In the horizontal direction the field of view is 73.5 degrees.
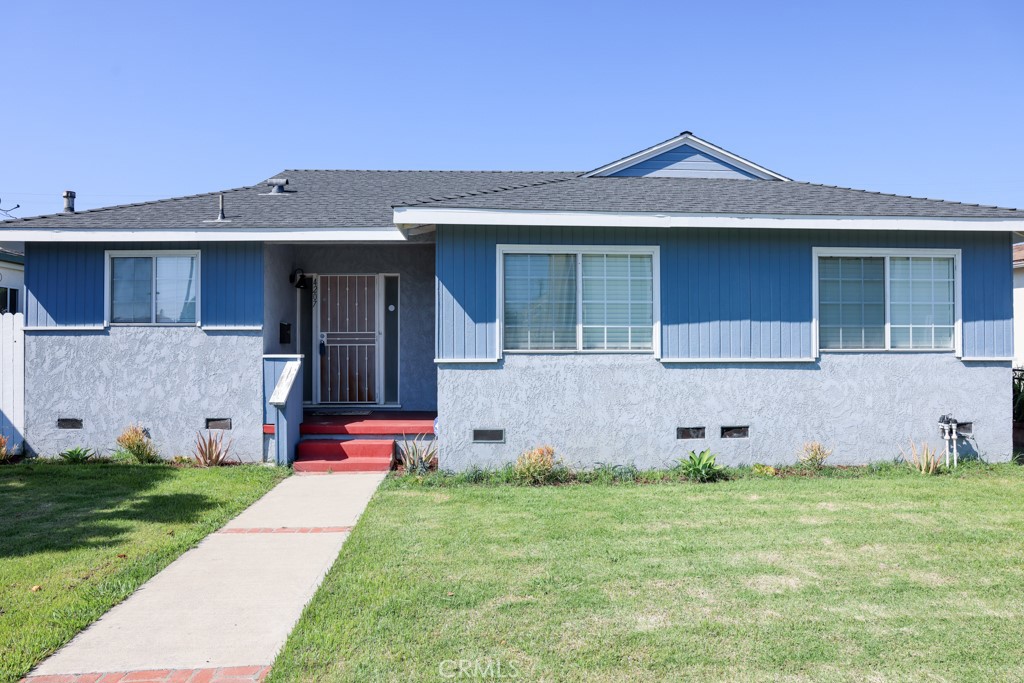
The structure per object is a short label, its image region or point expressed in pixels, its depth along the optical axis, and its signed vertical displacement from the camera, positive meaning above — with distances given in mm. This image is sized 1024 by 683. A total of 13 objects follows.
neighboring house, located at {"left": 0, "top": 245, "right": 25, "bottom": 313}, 13891 +1280
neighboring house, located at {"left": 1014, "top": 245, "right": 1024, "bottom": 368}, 16069 +826
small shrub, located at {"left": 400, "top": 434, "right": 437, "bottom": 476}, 8828 -1500
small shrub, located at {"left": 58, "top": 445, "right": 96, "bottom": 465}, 9375 -1573
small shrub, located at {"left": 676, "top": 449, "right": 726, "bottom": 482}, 8320 -1522
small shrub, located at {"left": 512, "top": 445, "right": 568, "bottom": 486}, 8273 -1530
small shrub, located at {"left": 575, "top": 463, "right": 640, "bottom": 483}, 8438 -1633
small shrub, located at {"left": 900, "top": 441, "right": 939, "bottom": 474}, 8719 -1497
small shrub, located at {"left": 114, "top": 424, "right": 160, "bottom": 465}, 9328 -1444
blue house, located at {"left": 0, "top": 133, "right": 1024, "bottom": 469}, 8633 +297
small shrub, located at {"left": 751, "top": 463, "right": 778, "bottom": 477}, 8609 -1603
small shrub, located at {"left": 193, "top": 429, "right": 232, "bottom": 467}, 9281 -1491
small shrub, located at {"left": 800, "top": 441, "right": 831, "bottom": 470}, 8797 -1434
